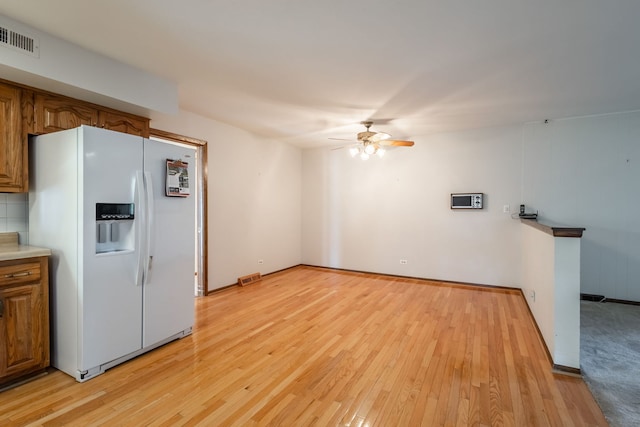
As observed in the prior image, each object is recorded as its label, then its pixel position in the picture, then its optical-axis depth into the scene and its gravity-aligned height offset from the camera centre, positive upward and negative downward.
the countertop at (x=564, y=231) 2.30 -0.16
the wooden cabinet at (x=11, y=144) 2.25 +0.48
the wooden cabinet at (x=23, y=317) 2.10 -0.83
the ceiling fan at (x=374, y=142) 4.11 +0.95
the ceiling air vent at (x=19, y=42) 2.07 +1.19
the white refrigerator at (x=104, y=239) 2.23 -0.27
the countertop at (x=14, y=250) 2.10 -0.33
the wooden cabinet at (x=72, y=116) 2.47 +0.84
